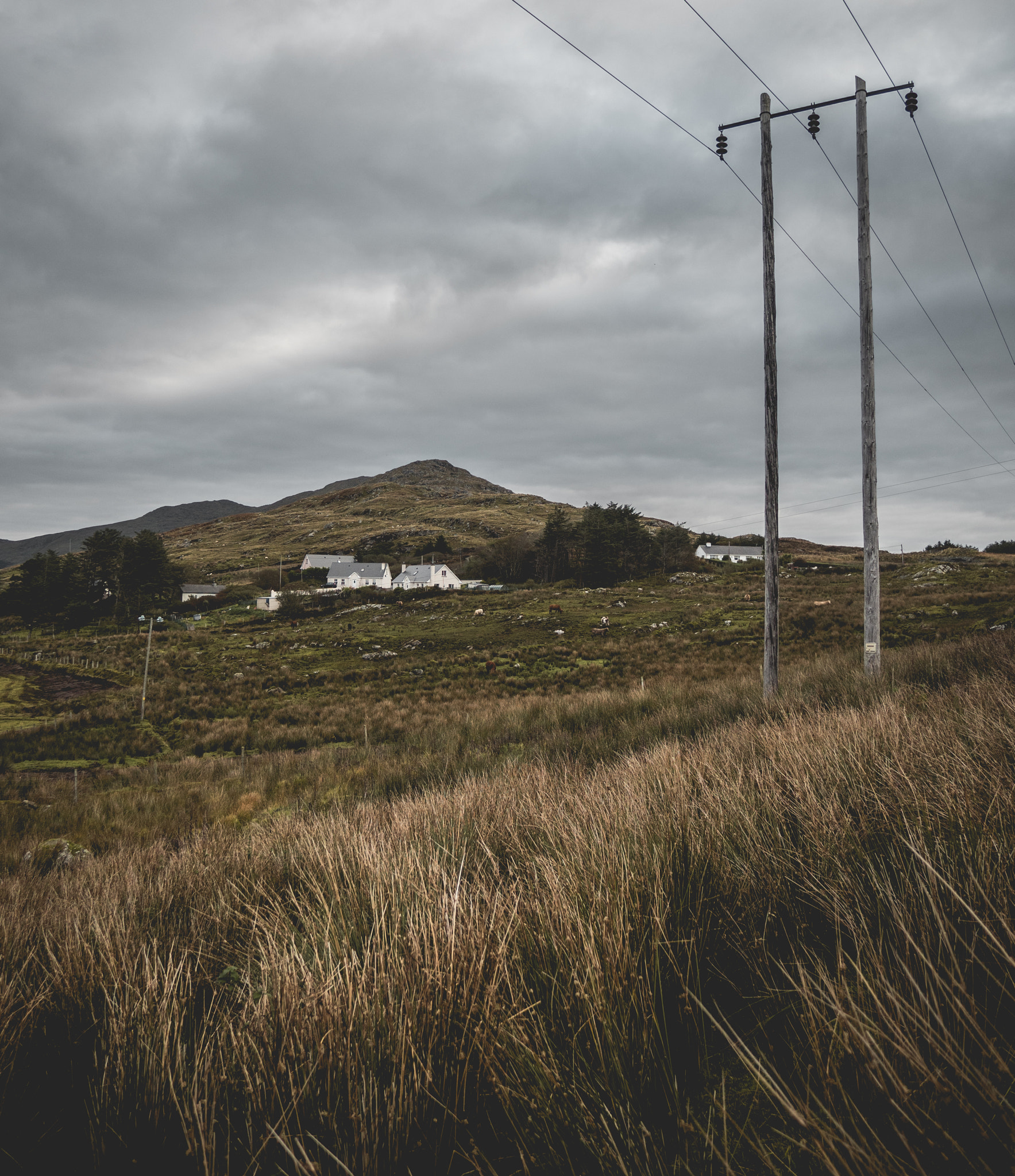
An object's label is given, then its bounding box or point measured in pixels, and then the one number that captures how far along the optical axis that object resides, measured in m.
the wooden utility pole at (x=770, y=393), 9.53
